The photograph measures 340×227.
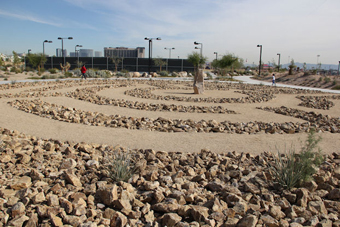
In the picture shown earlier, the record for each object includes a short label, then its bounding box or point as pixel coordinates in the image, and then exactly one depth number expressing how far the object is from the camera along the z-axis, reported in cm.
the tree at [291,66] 4634
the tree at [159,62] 5575
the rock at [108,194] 389
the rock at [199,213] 353
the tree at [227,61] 4572
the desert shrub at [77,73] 3849
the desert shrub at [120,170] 473
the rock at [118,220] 343
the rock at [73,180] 450
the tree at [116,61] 5358
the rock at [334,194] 430
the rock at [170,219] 346
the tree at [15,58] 4784
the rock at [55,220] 333
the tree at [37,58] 4627
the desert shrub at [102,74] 3633
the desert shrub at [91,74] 3594
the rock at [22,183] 436
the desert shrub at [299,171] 453
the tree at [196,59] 5162
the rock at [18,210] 351
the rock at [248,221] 339
